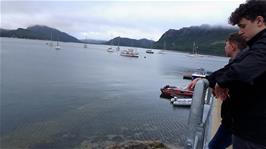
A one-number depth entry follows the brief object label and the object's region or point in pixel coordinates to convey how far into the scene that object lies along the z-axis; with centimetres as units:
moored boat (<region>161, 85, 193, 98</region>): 2496
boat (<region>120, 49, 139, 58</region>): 9260
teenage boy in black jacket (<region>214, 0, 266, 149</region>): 125
